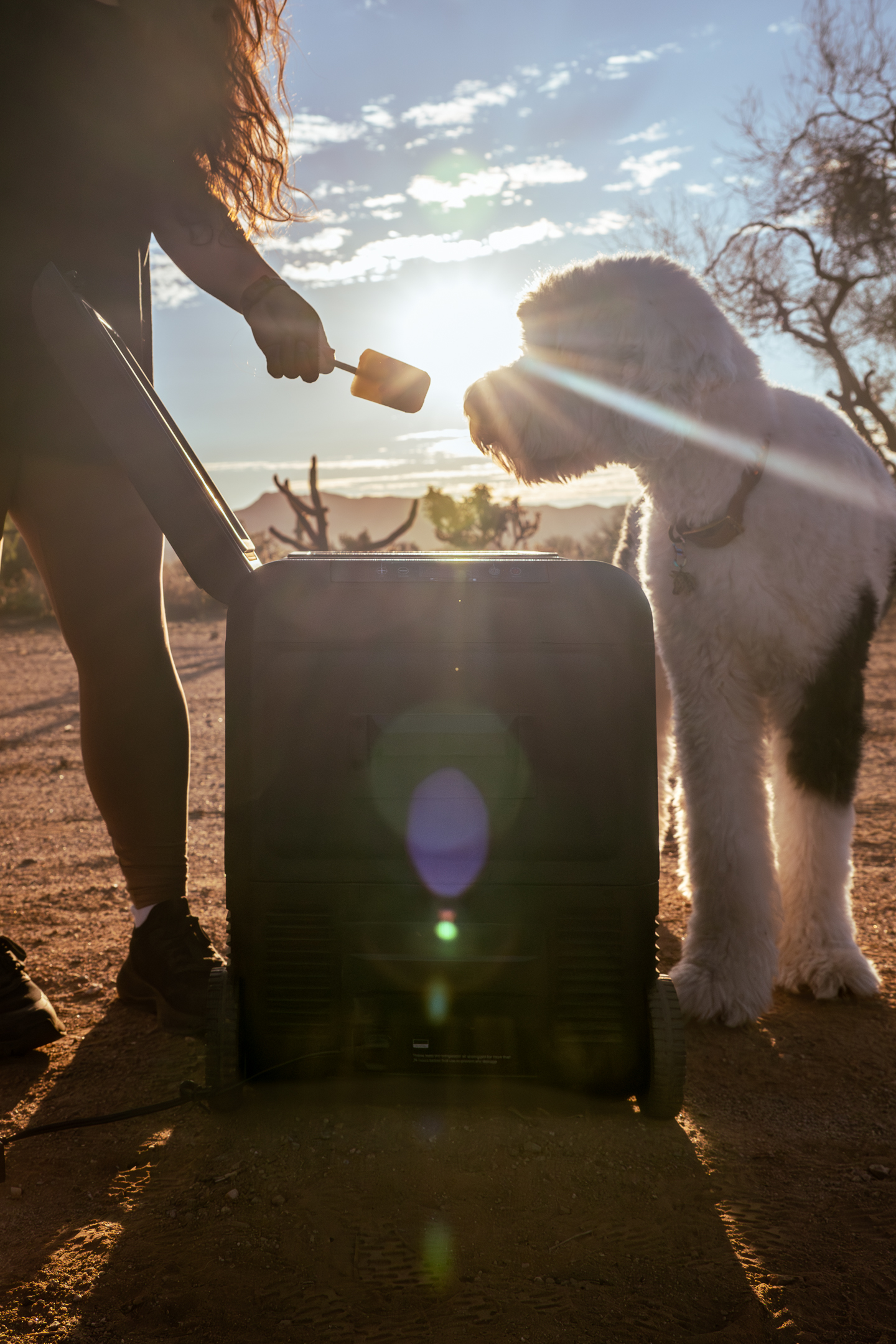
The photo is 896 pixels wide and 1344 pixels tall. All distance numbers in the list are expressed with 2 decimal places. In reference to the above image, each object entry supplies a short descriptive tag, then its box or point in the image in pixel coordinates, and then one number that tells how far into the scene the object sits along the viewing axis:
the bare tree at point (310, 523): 15.99
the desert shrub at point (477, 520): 29.91
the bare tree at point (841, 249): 15.91
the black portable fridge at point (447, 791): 1.48
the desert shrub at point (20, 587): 15.25
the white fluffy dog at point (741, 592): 2.21
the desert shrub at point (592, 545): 21.78
